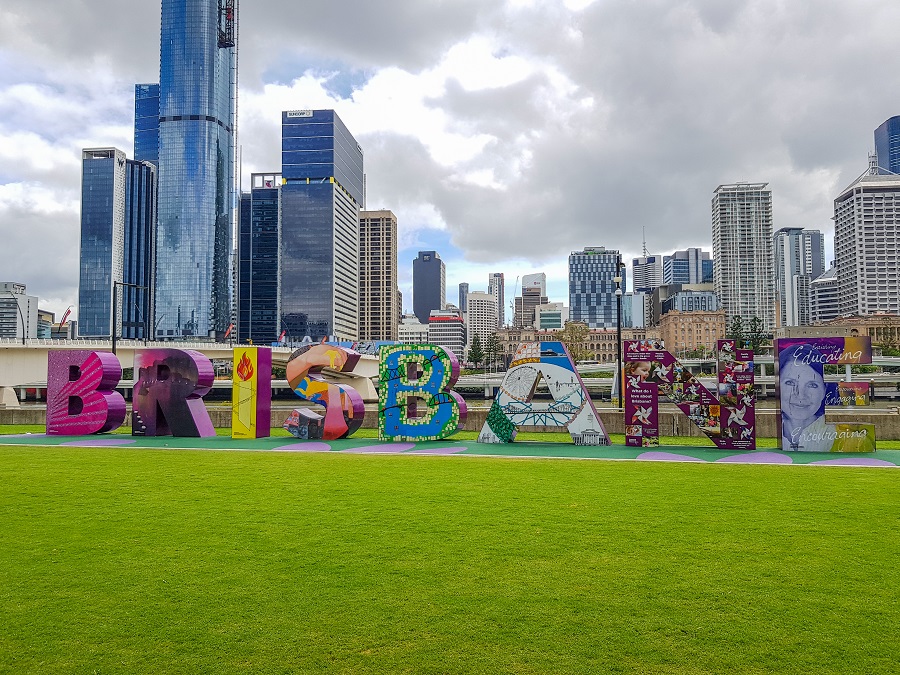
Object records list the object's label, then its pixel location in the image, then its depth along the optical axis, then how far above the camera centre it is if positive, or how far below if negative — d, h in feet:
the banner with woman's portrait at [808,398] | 64.75 -3.57
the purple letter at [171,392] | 80.59 -3.46
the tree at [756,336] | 371.31 +16.91
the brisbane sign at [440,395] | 66.03 -3.57
